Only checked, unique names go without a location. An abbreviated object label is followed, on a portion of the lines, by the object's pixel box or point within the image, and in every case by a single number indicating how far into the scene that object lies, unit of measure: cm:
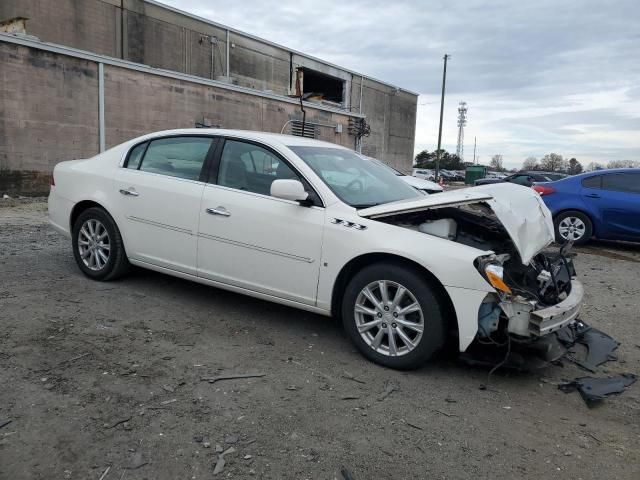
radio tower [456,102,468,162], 8569
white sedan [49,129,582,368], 339
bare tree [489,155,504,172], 9005
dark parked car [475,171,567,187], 2055
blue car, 848
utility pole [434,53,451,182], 3912
